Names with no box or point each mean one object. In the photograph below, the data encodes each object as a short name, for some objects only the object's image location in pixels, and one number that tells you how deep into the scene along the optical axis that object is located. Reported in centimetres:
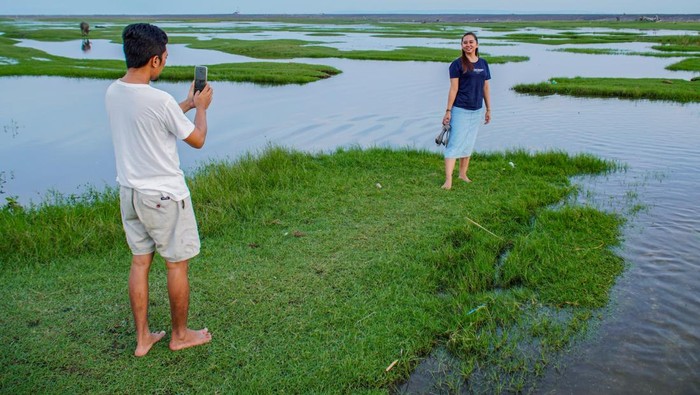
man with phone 340
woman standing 735
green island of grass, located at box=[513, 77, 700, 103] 1745
